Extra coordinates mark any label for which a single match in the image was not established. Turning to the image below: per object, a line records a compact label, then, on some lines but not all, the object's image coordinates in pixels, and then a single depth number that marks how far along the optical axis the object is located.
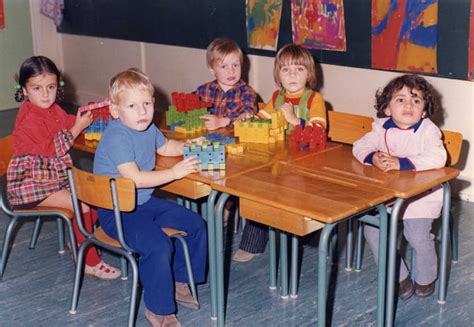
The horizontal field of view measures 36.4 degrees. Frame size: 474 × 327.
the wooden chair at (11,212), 3.60
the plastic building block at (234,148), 3.49
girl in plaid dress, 3.71
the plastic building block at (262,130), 3.64
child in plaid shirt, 4.21
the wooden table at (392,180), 2.94
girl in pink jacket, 3.33
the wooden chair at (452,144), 3.39
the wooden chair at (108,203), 2.99
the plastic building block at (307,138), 3.55
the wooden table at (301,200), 2.68
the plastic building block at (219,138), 3.61
